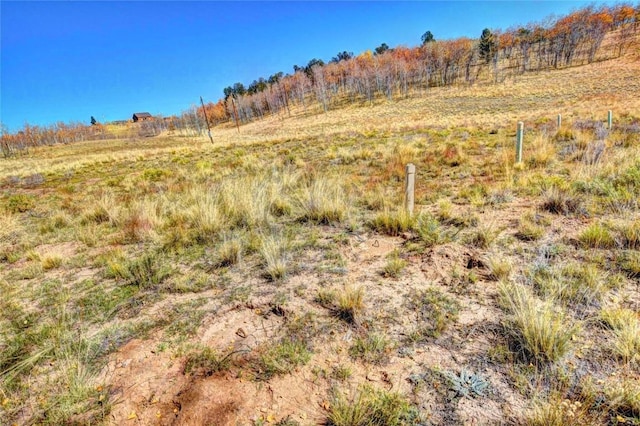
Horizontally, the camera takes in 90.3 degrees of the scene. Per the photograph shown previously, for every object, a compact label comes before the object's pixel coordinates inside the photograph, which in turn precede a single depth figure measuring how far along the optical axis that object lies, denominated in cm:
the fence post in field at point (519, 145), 785
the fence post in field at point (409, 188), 470
